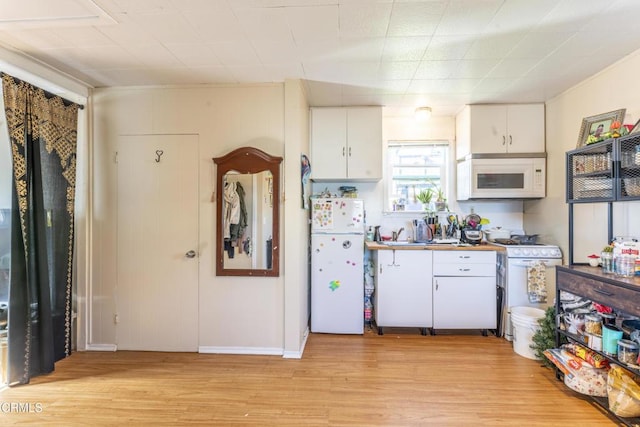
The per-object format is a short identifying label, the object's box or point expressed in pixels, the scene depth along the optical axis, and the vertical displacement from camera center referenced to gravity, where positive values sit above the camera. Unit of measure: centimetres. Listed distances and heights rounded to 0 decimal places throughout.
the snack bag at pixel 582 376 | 199 -111
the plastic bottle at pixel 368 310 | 338 -111
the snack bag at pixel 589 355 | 200 -99
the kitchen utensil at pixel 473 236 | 336 -28
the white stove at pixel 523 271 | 296 -59
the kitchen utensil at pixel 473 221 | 348 -11
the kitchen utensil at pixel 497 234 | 345 -26
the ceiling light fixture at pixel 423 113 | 327 +107
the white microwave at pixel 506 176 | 324 +38
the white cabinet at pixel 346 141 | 333 +78
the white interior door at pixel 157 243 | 277 -29
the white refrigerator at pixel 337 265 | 314 -56
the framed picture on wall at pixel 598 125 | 231 +72
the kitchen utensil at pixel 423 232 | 350 -24
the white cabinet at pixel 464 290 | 309 -81
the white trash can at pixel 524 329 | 265 -105
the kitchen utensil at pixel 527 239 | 325 -31
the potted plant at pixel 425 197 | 371 +17
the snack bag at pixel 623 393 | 176 -109
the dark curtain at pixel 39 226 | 216 -10
